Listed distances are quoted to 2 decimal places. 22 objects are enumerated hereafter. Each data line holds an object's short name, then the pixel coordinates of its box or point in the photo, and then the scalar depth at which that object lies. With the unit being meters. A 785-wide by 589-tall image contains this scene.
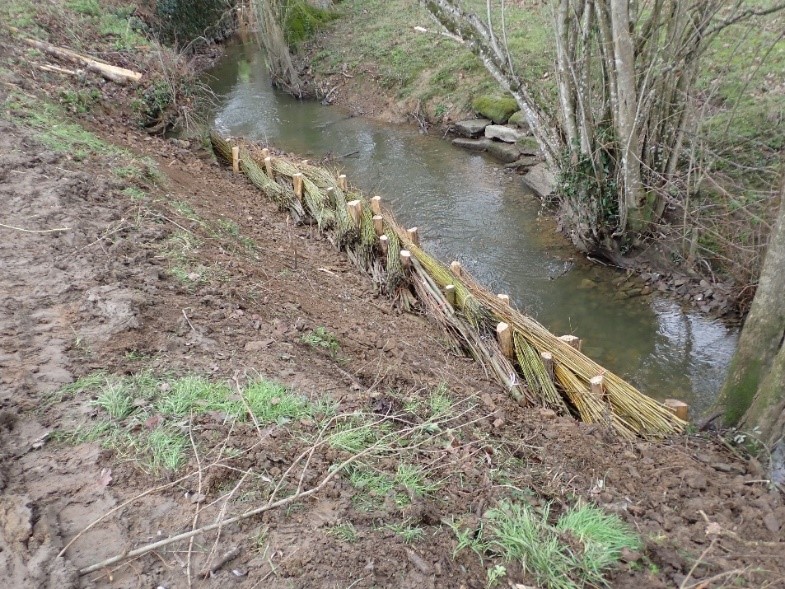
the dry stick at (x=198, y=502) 2.21
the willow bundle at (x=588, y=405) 3.83
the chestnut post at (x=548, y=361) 4.26
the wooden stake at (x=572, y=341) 4.55
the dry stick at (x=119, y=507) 2.24
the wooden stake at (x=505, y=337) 4.51
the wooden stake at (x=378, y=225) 6.35
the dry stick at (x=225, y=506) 2.30
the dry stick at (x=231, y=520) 2.18
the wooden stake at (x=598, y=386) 3.98
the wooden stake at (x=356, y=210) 6.56
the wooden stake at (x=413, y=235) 6.33
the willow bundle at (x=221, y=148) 9.02
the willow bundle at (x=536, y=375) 4.20
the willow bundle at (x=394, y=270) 5.59
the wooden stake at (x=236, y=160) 8.65
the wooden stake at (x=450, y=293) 5.06
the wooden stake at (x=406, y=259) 5.58
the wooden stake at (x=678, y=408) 3.87
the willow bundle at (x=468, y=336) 4.32
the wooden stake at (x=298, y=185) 7.45
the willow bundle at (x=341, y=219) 6.54
